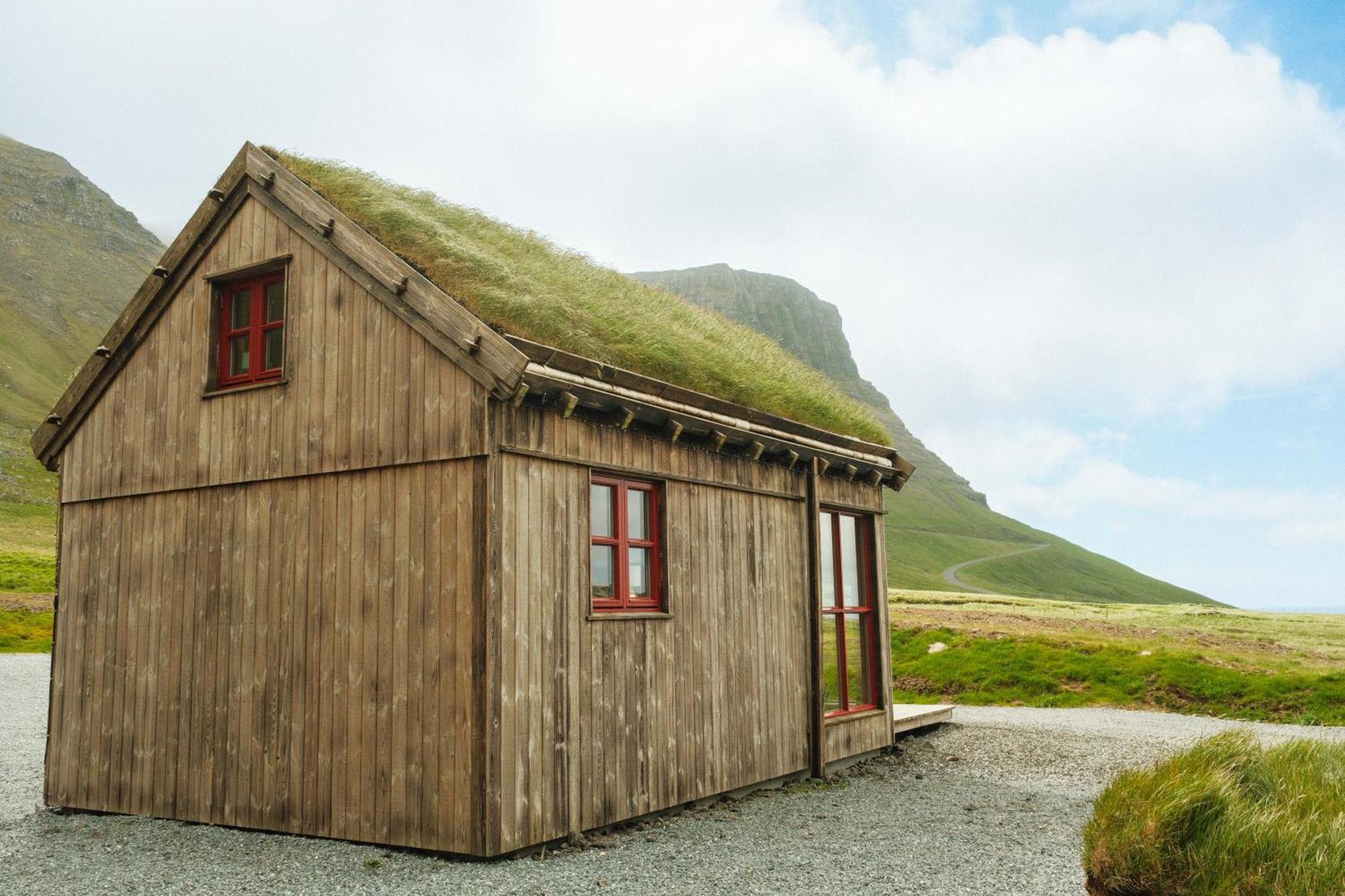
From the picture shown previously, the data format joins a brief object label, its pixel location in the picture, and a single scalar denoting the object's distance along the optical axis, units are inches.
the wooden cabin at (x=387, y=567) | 344.8
